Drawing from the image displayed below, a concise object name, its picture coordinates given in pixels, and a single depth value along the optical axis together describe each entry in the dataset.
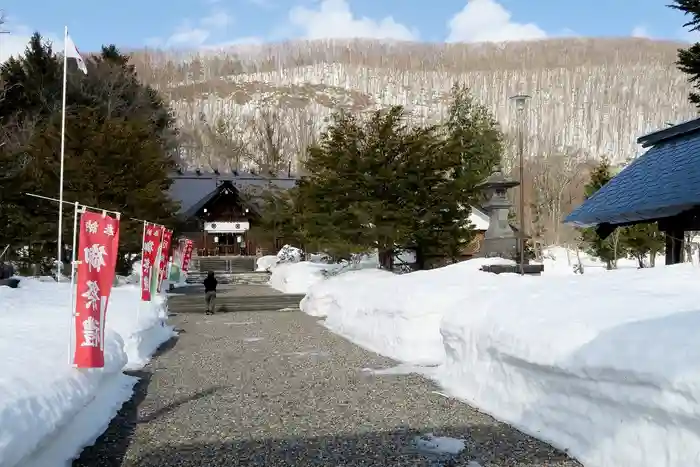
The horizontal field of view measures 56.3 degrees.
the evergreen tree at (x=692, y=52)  18.31
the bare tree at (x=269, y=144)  70.38
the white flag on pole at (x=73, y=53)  11.95
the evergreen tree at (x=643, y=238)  25.92
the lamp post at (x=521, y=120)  22.00
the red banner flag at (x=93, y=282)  6.73
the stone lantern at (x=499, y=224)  29.23
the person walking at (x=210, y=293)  19.00
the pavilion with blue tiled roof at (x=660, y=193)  10.18
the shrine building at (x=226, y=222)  47.12
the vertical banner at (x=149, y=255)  14.70
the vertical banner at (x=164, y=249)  17.48
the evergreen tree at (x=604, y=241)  29.01
